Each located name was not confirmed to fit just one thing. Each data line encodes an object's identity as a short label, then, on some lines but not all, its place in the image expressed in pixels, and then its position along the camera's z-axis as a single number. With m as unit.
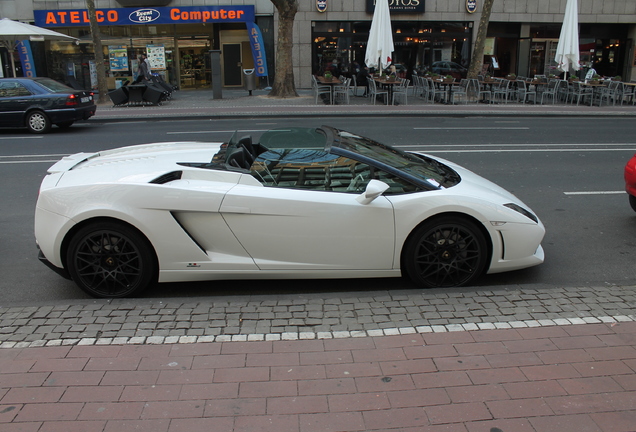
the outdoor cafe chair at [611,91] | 21.33
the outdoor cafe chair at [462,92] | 22.04
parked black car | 14.52
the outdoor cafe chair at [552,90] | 21.97
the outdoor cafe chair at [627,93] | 21.75
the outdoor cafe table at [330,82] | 20.56
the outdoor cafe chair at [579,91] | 21.77
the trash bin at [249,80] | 24.17
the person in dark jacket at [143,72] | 22.75
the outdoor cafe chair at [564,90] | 22.53
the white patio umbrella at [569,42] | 21.55
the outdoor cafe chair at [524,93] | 21.80
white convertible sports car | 4.36
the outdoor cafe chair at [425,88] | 22.62
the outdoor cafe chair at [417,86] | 24.50
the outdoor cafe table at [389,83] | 20.17
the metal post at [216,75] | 21.47
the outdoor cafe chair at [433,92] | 21.72
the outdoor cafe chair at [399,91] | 21.27
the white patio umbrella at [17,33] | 20.00
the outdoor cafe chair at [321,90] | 21.22
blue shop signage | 26.86
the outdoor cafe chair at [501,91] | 22.08
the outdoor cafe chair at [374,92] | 21.00
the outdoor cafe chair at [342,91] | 21.27
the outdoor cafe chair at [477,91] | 21.83
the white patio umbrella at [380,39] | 21.02
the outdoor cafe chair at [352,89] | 24.42
